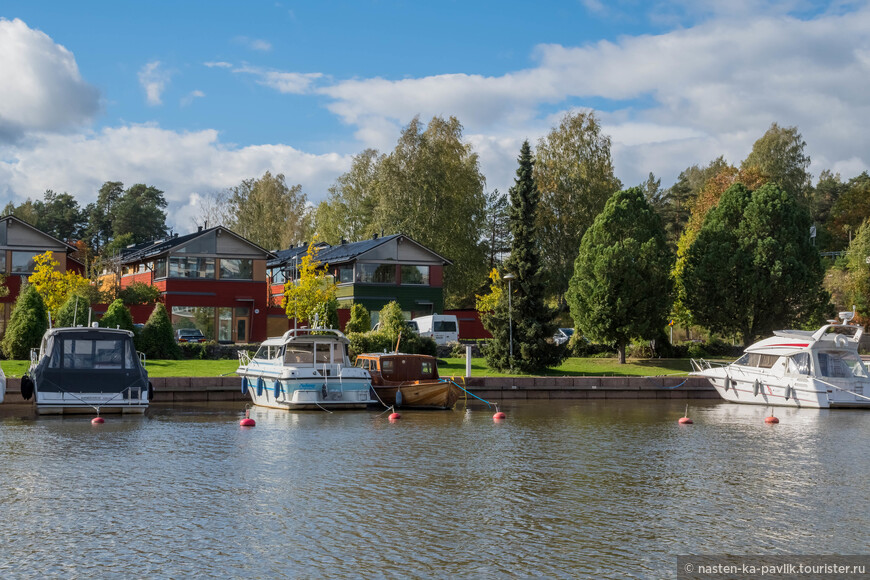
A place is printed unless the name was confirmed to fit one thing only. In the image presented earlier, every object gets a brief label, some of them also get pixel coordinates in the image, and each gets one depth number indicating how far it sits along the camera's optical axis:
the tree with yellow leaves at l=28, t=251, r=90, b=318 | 56.31
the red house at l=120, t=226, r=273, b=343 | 65.81
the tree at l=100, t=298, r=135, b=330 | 44.97
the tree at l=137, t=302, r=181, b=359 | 46.03
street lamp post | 44.82
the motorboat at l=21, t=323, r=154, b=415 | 31.78
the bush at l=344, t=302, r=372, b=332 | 53.75
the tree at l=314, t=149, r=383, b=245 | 90.56
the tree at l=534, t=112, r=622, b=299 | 79.38
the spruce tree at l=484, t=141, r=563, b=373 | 45.43
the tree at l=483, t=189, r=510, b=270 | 104.50
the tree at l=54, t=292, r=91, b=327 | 44.91
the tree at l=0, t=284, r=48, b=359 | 43.75
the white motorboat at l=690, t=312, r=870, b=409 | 39.41
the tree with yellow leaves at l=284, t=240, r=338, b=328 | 61.91
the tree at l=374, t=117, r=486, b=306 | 80.81
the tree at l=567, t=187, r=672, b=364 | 50.69
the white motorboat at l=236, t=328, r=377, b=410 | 35.41
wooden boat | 36.34
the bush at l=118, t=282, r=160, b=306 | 61.56
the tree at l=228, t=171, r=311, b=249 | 102.12
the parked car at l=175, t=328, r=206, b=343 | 61.88
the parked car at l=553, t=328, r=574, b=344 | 65.88
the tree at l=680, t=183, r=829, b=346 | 52.69
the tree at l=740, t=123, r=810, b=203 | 92.00
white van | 61.91
